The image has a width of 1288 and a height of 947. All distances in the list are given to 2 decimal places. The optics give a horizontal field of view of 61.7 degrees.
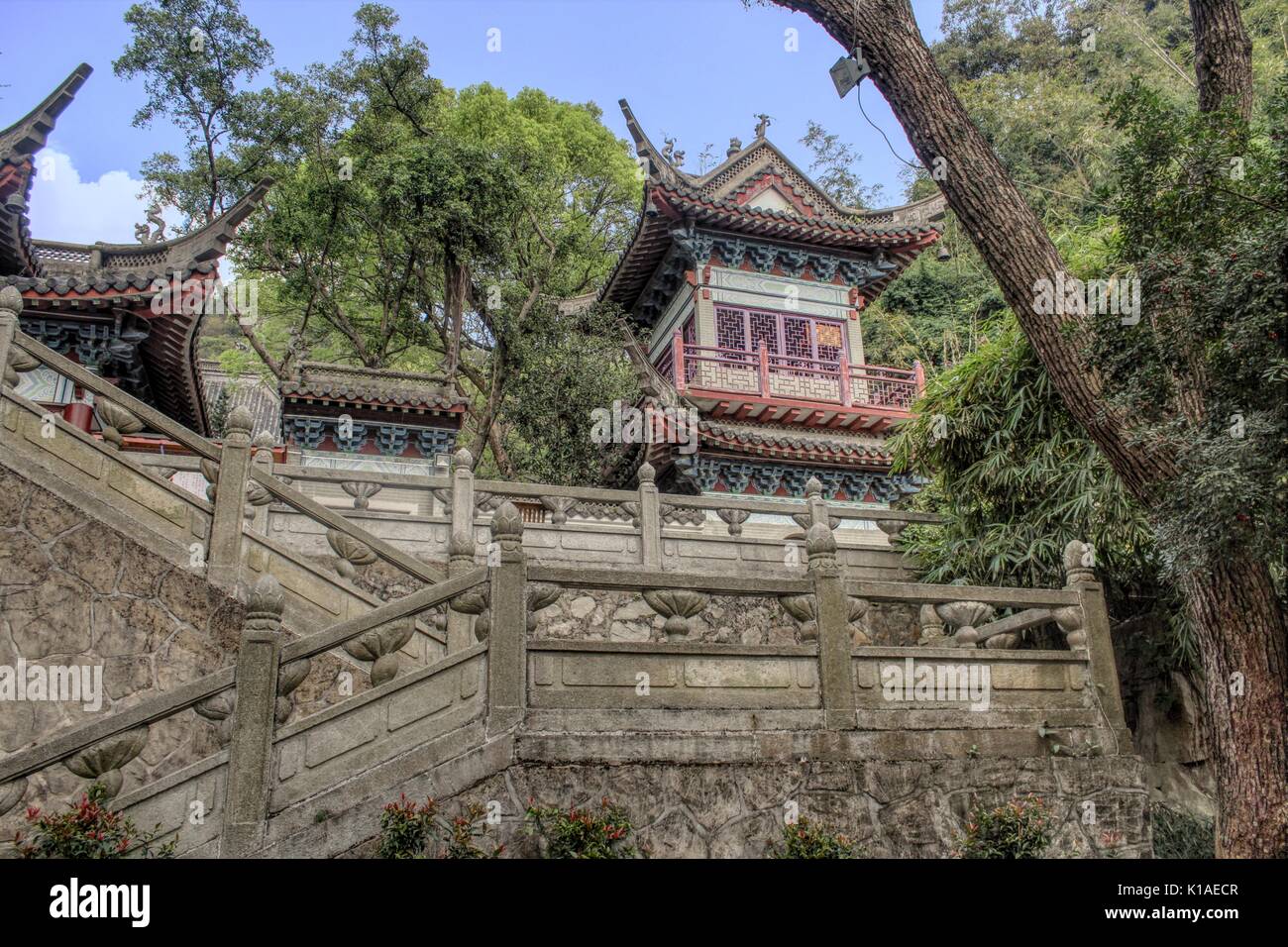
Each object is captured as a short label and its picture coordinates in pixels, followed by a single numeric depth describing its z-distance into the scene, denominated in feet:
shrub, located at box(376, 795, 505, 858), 18.74
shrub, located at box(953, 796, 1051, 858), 22.22
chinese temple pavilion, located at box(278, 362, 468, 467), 60.23
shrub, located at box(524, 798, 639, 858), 19.53
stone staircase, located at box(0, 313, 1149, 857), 19.47
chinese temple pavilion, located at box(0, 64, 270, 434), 40.29
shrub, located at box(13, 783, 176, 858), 17.02
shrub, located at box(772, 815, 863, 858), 21.12
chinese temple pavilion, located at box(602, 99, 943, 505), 61.05
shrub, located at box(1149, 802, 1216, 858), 33.63
